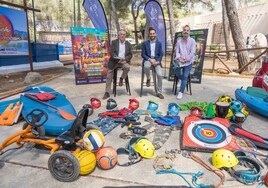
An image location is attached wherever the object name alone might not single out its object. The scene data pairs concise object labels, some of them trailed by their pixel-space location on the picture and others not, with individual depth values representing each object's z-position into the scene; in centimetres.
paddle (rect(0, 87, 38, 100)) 297
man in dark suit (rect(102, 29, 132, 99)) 406
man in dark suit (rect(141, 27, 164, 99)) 403
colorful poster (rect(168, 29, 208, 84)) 506
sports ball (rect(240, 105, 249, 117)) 292
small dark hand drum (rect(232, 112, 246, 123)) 270
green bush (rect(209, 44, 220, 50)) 1386
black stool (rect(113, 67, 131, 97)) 413
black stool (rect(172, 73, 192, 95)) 428
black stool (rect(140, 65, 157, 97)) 411
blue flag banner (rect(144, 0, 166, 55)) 550
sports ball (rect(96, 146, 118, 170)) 187
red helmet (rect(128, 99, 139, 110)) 335
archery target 218
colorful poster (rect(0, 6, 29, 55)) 614
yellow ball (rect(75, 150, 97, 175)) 176
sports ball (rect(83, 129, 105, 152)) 187
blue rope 173
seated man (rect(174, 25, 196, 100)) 401
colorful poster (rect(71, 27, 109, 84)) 496
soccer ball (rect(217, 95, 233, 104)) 305
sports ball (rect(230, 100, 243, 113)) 286
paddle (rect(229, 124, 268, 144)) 229
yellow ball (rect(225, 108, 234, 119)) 282
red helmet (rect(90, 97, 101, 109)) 343
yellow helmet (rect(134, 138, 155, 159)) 206
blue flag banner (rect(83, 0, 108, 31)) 567
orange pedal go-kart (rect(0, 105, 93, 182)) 174
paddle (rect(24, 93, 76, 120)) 241
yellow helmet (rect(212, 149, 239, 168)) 187
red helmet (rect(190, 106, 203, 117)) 287
